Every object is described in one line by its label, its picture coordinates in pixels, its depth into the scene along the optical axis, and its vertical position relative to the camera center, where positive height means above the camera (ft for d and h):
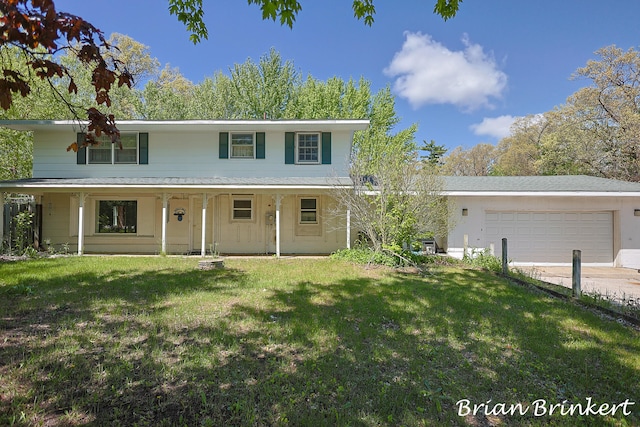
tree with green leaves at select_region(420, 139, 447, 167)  144.77 +31.00
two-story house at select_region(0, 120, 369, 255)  39.29 +4.41
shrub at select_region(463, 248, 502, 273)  31.48 -4.39
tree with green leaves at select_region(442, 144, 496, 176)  136.15 +25.91
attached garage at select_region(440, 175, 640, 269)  37.19 -0.40
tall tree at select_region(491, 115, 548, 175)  100.78 +23.38
